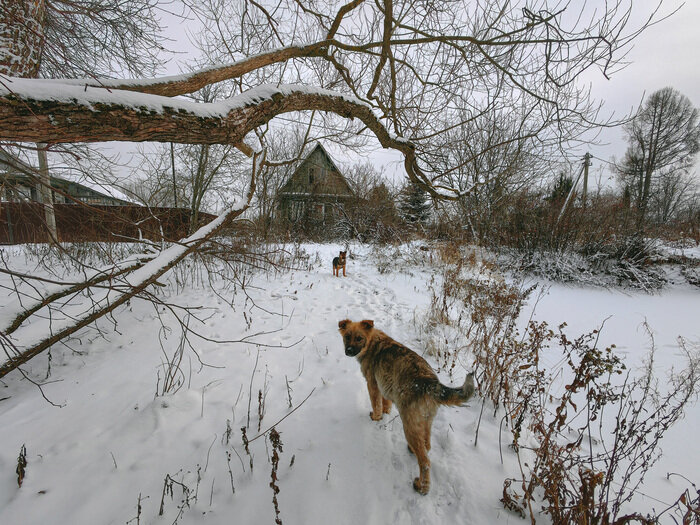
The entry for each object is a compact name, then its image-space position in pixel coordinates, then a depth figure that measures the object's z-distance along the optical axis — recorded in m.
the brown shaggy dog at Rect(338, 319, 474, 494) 1.72
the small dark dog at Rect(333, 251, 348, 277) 7.18
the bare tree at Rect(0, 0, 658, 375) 1.27
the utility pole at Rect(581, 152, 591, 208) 9.21
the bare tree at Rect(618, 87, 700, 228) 19.91
